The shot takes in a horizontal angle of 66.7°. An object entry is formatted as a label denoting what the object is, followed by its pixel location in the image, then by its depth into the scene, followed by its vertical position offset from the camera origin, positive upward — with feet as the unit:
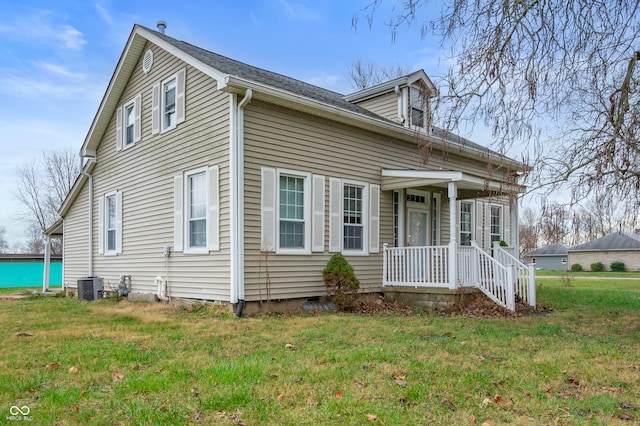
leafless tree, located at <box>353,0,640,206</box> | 17.10 +6.03
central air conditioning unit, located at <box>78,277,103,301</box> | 42.11 -4.31
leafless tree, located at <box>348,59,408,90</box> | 84.79 +29.11
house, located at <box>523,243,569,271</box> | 172.24 -7.27
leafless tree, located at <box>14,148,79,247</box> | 120.47 +13.78
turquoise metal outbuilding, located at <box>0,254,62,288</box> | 80.02 -6.06
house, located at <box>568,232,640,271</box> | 134.62 -4.46
